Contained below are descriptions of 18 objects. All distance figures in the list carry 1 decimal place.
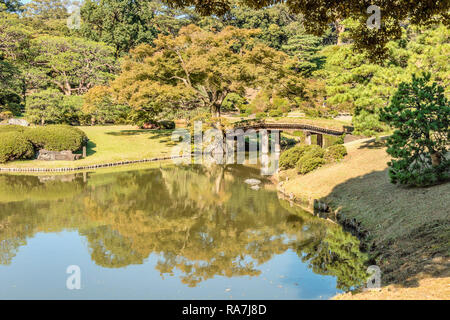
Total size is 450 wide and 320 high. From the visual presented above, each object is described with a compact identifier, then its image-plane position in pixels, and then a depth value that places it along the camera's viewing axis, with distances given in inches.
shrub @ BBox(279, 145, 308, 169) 1234.0
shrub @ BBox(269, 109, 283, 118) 2223.1
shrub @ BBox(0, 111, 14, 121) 1914.4
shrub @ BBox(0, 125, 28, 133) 1470.2
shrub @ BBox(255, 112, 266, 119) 2140.4
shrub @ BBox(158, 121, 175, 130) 2120.3
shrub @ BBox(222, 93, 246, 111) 2549.2
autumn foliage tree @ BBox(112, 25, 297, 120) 1583.4
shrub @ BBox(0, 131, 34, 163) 1364.4
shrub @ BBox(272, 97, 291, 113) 2291.0
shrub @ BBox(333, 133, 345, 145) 1382.3
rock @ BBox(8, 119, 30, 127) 1693.7
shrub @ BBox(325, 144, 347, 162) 1135.6
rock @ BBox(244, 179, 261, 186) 1172.5
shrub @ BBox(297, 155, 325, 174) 1118.4
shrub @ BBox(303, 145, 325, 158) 1149.5
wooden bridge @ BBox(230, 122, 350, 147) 1494.8
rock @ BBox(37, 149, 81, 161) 1440.7
